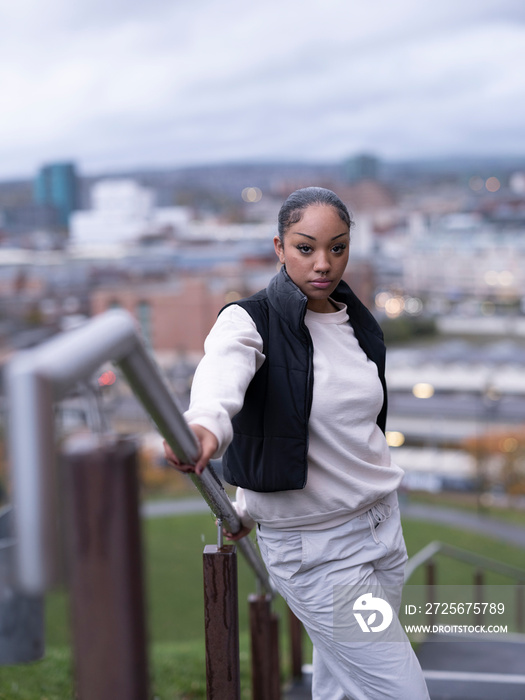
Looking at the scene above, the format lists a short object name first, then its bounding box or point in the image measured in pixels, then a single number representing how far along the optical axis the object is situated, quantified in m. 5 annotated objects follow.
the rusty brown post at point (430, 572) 4.07
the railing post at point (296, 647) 2.71
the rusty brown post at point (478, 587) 4.44
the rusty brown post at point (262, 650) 2.10
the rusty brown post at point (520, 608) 5.63
